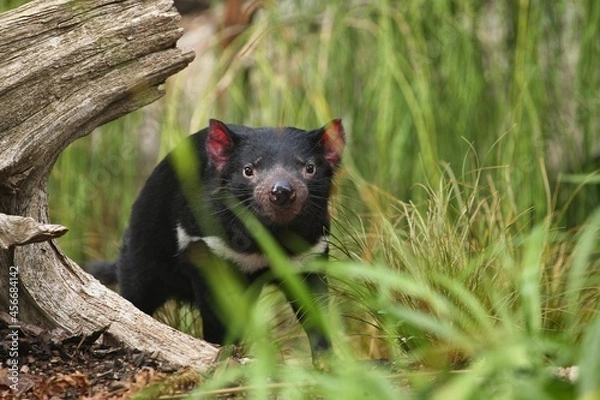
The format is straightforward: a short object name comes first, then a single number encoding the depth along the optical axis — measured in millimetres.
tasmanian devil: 7182
